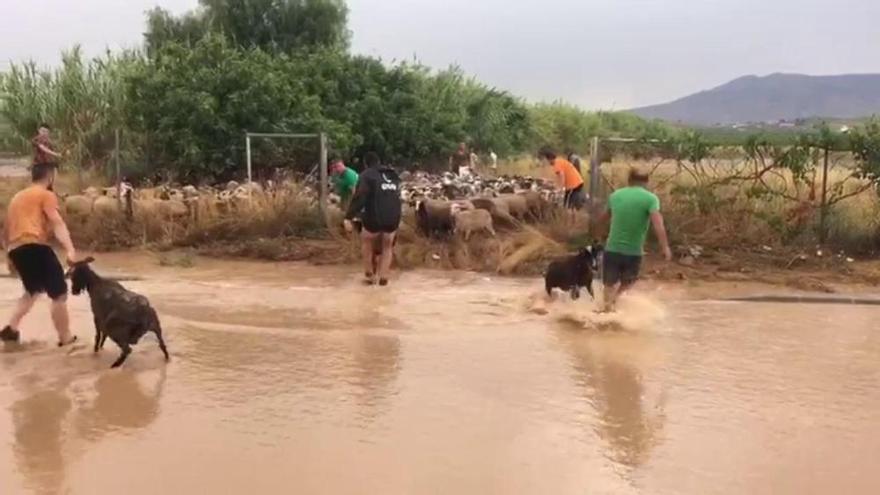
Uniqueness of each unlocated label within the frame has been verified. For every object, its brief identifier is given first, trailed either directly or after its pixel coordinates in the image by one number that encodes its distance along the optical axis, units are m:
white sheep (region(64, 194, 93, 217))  15.86
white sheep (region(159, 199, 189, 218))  15.45
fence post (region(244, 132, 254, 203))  16.06
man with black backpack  12.14
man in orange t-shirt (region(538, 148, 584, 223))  15.67
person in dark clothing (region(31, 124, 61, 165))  15.34
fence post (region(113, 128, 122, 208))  15.52
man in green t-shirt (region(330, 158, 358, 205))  15.53
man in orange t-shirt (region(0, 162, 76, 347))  8.65
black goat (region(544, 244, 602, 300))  10.67
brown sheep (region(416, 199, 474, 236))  14.52
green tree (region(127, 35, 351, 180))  18.34
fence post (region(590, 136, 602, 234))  14.30
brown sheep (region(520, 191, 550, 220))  15.38
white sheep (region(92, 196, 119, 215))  15.60
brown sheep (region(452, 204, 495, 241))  14.30
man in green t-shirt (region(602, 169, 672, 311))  9.58
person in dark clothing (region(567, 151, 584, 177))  18.03
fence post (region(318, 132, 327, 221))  15.11
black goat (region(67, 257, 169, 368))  8.15
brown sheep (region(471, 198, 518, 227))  14.87
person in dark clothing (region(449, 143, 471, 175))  23.20
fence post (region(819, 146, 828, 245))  14.05
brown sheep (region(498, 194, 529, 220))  15.22
